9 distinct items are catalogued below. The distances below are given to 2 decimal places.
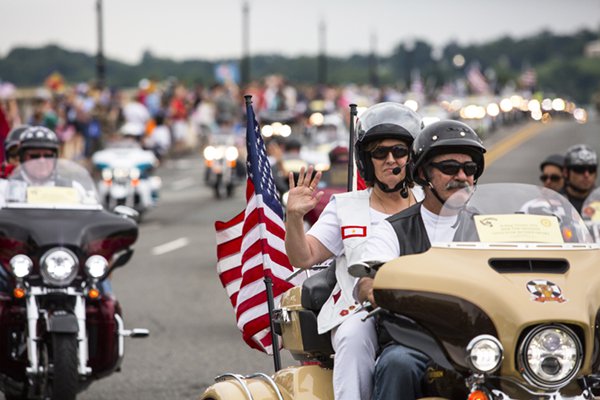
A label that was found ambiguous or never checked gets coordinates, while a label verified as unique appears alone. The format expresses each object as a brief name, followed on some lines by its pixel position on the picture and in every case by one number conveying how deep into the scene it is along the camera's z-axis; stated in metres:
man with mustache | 11.23
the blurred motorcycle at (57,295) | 17.93
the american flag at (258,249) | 14.69
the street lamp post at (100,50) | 86.31
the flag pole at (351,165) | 14.66
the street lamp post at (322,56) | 177.40
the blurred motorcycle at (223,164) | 63.46
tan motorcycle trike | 9.47
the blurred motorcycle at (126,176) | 50.51
